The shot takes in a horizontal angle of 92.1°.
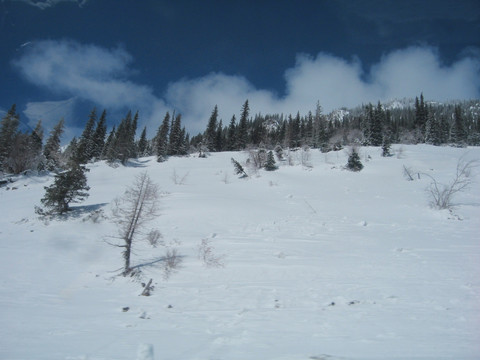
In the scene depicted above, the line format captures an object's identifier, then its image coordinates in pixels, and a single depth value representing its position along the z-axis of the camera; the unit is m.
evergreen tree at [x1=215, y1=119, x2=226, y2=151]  77.88
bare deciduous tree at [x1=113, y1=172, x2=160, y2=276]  12.38
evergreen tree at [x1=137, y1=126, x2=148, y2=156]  85.81
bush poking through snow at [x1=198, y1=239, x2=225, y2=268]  11.28
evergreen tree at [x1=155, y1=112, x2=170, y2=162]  60.07
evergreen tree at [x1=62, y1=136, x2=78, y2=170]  22.41
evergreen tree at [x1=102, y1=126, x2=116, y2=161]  55.28
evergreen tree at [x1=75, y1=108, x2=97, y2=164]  64.75
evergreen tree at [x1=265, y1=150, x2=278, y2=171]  40.72
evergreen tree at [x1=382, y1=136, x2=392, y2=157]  42.78
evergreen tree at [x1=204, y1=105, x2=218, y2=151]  72.81
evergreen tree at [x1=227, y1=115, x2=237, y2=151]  78.02
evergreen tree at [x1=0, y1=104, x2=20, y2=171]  42.38
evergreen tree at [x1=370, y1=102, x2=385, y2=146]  64.12
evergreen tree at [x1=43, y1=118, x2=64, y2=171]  47.44
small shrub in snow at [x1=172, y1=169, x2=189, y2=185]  34.87
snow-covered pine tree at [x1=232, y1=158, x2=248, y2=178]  38.31
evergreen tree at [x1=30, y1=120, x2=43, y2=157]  48.09
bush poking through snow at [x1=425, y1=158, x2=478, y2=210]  19.12
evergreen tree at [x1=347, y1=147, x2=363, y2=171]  35.69
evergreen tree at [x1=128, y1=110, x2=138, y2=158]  60.75
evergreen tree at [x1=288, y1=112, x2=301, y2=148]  81.12
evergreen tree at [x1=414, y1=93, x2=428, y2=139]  70.94
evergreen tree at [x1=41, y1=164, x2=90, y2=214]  21.33
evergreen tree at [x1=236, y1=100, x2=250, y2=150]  74.69
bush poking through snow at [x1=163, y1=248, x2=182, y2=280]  10.74
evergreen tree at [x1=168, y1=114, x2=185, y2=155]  67.19
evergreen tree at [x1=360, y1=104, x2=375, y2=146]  64.88
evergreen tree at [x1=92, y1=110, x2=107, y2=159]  67.75
